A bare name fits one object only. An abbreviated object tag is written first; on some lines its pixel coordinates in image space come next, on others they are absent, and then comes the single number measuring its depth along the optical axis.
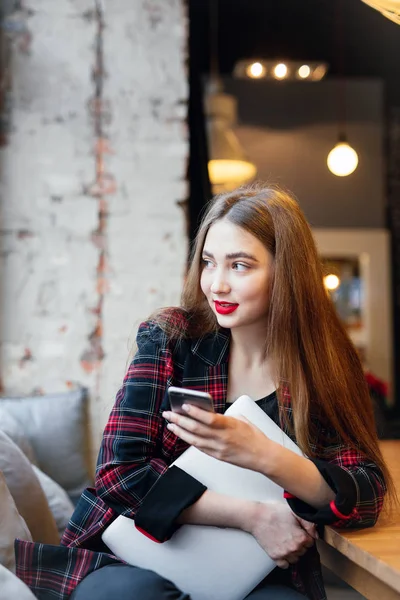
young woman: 1.40
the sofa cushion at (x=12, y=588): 1.29
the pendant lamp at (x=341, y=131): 4.94
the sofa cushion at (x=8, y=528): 1.60
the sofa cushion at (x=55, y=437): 3.01
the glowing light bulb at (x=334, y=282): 5.00
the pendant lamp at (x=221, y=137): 5.14
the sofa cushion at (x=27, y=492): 1.98
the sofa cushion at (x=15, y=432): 2.42
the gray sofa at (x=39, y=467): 1.64
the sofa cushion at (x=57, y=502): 2.39
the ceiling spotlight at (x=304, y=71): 5.92
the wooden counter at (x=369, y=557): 1.19
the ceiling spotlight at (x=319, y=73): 5.98
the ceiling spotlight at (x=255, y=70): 5.88
